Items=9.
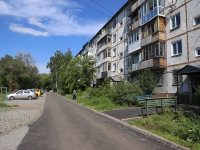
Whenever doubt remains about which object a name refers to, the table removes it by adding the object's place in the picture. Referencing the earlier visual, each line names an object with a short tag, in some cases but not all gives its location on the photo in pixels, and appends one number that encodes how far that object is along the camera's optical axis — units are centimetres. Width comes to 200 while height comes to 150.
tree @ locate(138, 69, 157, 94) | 1878
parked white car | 2879
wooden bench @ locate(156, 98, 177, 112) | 1031
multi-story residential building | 1664
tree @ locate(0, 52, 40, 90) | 5094
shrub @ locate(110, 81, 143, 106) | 1563
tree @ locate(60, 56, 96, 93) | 3845
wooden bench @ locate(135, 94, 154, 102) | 1494
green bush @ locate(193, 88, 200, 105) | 1213
